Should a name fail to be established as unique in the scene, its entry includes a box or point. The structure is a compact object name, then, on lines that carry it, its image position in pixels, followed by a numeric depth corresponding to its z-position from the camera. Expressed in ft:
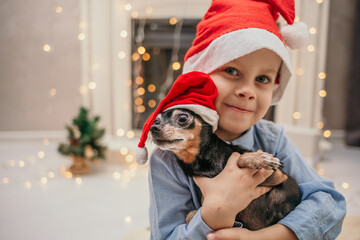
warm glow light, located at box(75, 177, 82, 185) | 4.96
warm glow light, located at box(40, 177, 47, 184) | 4.90
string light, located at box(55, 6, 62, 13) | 5.14
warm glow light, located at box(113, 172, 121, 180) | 5.24
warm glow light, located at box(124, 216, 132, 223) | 3.72
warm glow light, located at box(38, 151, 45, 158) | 6.16
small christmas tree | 5.23
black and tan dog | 1.57
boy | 1.71
